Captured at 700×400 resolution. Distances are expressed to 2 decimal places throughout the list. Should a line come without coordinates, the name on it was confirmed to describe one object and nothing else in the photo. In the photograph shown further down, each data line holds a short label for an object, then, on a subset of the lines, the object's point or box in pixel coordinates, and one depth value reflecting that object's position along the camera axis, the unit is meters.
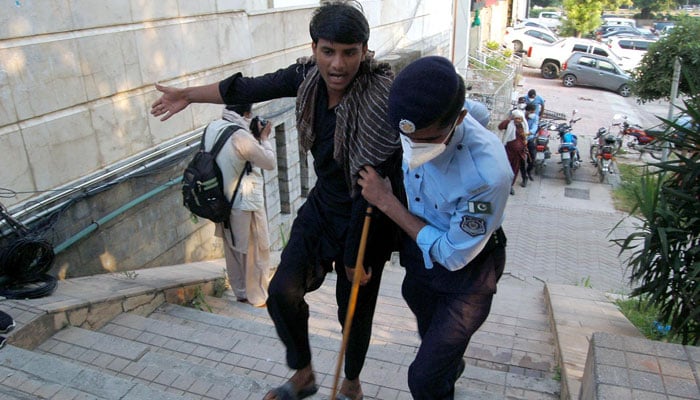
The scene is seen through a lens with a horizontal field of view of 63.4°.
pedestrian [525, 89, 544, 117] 13.88
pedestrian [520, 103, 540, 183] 12.55
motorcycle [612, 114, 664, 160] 13.85
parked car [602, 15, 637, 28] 38.21
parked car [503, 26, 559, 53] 27.56
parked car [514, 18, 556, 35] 29.31
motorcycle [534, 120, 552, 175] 12.77
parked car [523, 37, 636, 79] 23.92
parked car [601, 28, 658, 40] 31.78
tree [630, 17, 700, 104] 11.15
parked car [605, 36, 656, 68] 26.36
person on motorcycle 12.70
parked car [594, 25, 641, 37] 33.94
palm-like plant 3.88
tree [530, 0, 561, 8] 57.83
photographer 4.45
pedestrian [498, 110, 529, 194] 10.55
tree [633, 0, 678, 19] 46.41
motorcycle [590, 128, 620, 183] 12.59
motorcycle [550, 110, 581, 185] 12.55
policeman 2.00
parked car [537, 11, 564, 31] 37.81
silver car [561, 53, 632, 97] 22.27
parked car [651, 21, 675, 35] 38.50
